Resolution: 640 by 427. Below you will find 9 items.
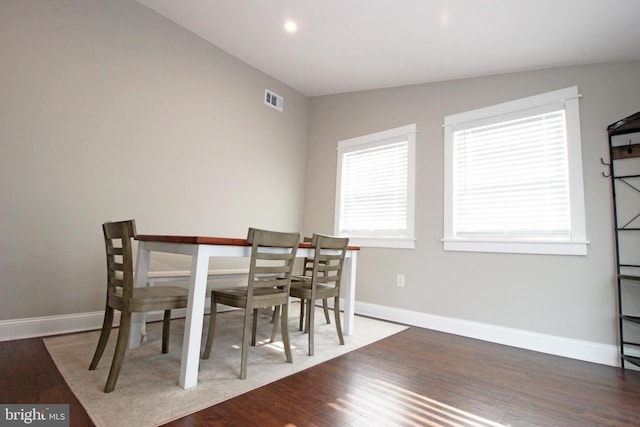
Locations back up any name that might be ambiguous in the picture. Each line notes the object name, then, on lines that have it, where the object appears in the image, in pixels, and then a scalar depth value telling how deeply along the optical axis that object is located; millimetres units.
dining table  1682
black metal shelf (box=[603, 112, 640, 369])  2303
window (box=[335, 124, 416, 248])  3646
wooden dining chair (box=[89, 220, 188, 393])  1599
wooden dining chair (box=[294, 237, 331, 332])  2891
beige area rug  1443
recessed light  2941
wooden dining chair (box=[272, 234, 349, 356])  2344
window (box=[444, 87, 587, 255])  2666
